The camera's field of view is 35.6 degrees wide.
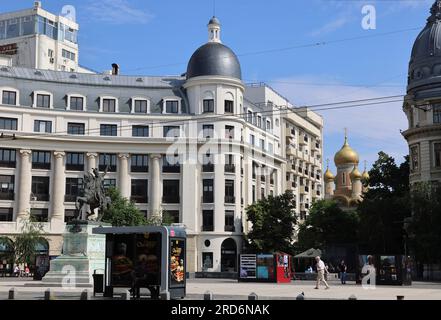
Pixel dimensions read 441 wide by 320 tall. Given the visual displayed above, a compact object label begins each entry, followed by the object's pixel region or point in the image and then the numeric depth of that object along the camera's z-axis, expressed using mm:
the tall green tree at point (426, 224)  58281
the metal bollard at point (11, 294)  27403
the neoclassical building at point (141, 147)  77562
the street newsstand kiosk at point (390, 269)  43906
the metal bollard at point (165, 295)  26203
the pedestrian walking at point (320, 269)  38781
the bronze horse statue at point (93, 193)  41906
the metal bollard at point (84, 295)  26141
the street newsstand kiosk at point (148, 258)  28656
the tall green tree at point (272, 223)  78062
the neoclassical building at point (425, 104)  67875
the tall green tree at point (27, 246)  66250
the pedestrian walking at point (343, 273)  47250
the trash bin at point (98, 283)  30719
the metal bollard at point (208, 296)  23817
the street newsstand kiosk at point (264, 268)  51125
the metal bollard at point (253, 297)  22484
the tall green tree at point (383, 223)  69000
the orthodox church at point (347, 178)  119125
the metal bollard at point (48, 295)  26477
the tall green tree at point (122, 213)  69688
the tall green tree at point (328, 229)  83938
